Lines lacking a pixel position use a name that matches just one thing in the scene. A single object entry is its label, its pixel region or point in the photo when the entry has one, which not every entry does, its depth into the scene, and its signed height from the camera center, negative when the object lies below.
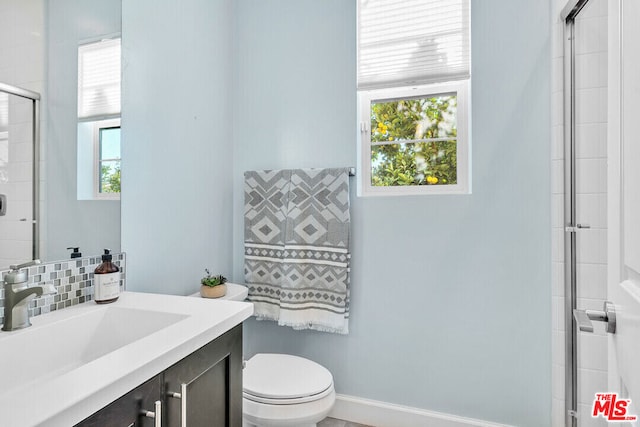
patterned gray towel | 1.79 -0.17
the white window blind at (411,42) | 1.67 +0.86
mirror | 0.97 +0.25
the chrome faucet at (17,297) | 0.84 -0.21
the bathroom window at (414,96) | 1.69 +0.61
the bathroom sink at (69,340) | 0.80 -0.34
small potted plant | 1.58 -0.34
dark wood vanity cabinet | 0.64 -0.40
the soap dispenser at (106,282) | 1.08 -0.21
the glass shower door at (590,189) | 1.33 +0.10
